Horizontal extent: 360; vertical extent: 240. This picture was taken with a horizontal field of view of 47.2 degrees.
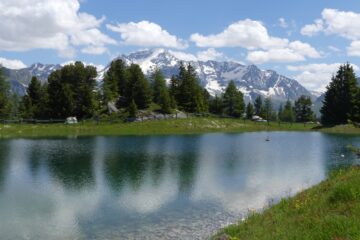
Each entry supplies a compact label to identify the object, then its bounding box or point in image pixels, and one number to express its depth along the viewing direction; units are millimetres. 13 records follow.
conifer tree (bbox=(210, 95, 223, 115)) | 174062
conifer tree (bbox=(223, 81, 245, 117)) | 163062
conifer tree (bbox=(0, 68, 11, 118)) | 125600
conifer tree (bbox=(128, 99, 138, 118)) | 126375
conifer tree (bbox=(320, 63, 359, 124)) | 130125
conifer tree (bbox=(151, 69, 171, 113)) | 130500
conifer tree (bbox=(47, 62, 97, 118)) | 128625
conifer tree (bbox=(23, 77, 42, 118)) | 135500
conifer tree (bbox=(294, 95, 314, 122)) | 171000
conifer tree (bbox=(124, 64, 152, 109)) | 132500
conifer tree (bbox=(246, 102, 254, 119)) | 171250
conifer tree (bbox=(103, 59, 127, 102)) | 134000
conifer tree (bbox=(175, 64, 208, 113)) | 145000
